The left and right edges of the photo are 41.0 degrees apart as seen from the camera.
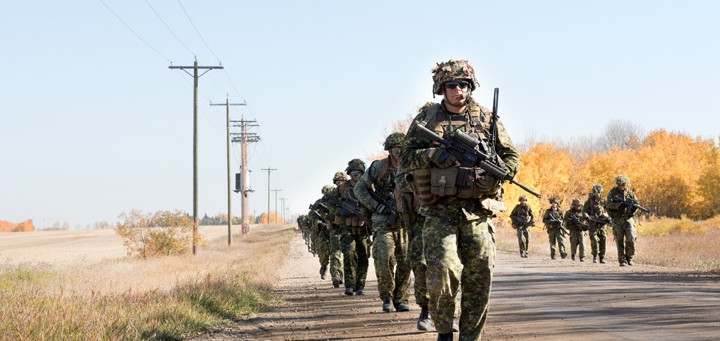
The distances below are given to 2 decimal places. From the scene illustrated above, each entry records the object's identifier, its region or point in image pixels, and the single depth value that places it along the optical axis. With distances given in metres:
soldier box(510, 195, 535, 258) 29.92
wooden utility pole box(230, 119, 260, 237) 73.94
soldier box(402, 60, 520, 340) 7.48
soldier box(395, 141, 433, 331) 9.75
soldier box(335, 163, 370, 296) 15.20
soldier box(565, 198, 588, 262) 27.34
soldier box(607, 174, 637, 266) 22.31
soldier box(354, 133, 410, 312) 11.91
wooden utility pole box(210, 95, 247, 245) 50.47
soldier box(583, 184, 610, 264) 25.09
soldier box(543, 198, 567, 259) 29.21
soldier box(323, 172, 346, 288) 15.98
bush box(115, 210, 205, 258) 33.50
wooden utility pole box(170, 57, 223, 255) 34.91
